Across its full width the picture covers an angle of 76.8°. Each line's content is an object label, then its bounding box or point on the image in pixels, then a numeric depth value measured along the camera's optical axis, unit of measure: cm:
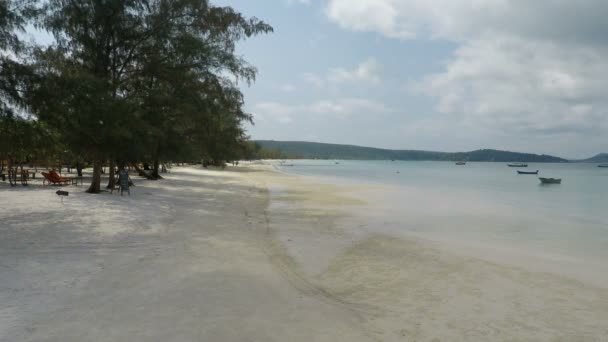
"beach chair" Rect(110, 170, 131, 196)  1762
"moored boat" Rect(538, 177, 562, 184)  4997
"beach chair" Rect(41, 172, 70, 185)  2034
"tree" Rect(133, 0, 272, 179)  1658
